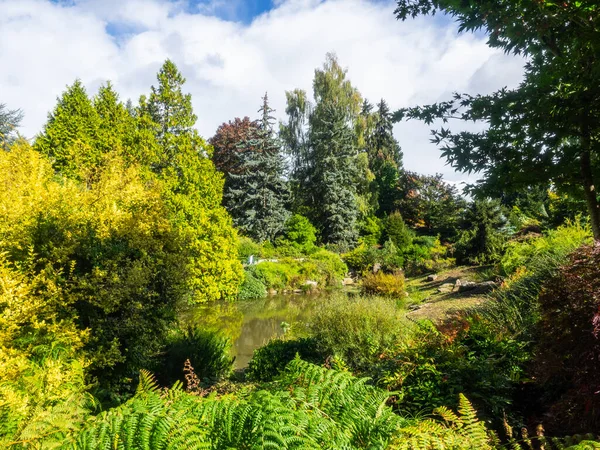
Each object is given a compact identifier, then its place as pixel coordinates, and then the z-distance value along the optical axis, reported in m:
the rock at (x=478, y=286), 9.75
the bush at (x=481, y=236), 14.08
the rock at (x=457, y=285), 11.14
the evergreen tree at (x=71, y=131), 16.30
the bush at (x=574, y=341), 2.46
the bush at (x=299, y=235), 22.29
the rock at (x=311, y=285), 18.50
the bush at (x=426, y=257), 17.05
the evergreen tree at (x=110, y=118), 17.83
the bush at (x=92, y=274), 4.79
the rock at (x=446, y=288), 11.57
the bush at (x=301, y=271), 17.94
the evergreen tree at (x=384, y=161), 29.16
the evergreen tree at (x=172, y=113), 12.19
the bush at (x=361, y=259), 20.31
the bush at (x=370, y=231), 24.51
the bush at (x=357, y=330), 5.15
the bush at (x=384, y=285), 11.79
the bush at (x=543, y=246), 8.00
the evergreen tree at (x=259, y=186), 23.09
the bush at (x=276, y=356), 5.70
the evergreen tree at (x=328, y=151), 24.50
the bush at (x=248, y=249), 19.05
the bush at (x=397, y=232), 22.62
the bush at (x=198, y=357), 5.83
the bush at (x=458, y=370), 3.40
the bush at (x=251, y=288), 16.03
